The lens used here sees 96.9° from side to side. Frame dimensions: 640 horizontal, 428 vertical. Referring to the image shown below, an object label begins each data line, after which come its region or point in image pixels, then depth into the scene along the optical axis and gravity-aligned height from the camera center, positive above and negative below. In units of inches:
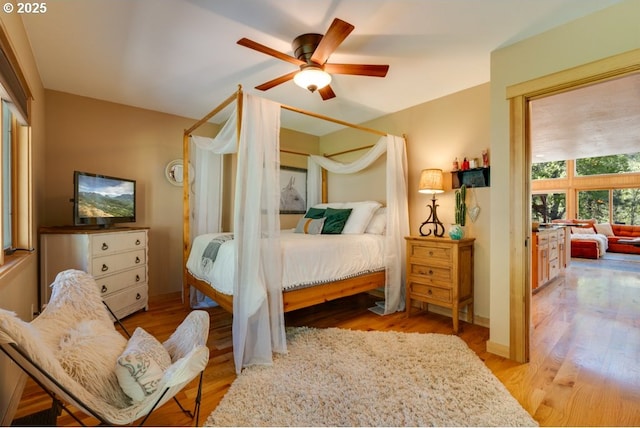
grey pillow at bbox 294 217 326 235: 138.8 -6.3
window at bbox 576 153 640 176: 333.1 +56.1
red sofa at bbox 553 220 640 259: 280.5 -31.5
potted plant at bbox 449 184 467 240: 116.8 +1.6
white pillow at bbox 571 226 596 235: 311.9 -21.5
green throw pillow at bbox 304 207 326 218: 151.2 +0.2
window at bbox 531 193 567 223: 382.3 +5.6
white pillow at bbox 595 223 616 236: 328.5 -21.6
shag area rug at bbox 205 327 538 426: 61.2 -44.2
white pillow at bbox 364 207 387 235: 135.9 -5.0
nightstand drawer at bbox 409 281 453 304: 109.9 -32.6
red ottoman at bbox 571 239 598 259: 278.1 -37.7
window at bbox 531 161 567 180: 377.7 +56.4
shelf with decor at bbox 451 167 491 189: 112.8 +14.2
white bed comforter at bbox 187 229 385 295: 95.0 -17.3
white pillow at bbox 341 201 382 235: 136.9 -2.0
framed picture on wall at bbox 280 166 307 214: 177.6 +15.2
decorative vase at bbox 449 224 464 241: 111.0 -8.3
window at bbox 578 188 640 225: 339.9 +6.4
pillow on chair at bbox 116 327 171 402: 44.2 -25.3
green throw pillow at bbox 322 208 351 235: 137.4 -3.8
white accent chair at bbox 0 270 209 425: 36.5 -23.1
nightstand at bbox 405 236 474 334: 107.6 -24.2
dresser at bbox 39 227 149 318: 103.0 -16.9
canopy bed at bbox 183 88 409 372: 83.8 -10.2
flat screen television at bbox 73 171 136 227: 109.1 +6.6
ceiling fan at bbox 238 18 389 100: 78.2 +44.2
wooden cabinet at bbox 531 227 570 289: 159.8 -27.5
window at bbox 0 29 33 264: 72.9 +13.9
